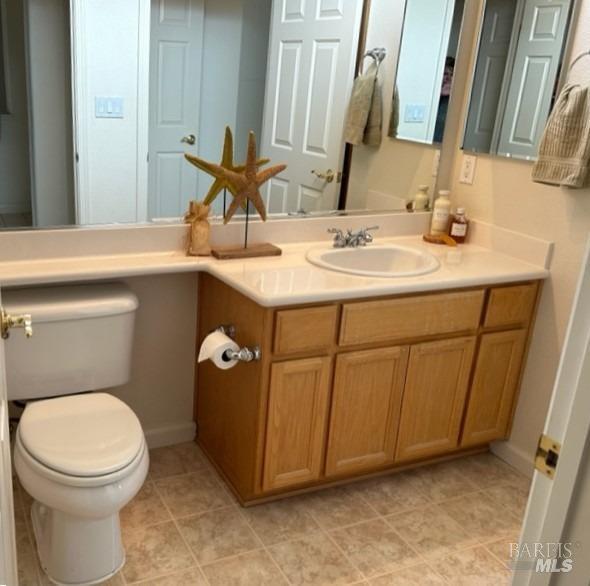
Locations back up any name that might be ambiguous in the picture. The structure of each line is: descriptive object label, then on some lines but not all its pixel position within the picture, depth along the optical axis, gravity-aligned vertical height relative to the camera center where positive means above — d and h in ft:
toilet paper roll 6.82 -2.68
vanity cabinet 6.94 -3.19
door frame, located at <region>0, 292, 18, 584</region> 3.61 -2.51
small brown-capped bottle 8.97 -1.65
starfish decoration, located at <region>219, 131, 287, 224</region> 7.29 -1.08
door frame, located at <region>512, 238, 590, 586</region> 2.83 -1.32
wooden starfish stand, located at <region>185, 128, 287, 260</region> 7.26 -1.06
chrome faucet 8.33 -1.80
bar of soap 8.95 -1.84
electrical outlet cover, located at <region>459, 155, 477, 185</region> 8.94 -0.90
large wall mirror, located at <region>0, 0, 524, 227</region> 6.56 -0.26
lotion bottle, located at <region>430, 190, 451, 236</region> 9.02 -1.52
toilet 5.75 -3.23
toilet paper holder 6.79 -2.69
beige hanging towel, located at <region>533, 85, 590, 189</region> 7.32 -0.34
